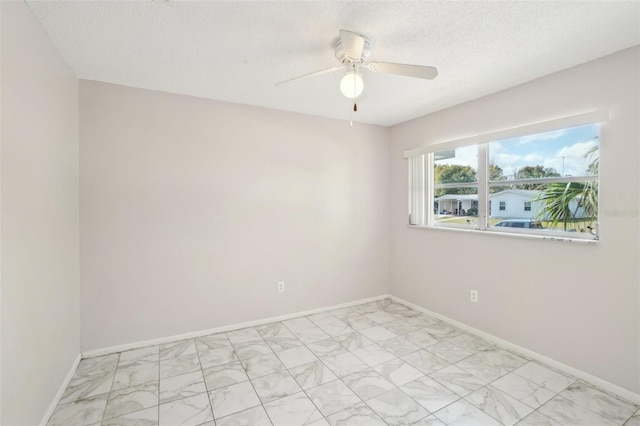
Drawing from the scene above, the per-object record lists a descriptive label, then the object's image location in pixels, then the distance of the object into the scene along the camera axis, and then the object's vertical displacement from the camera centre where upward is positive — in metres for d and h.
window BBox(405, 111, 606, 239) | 2.26 +0.28
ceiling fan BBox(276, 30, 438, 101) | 1.67 +0.88
